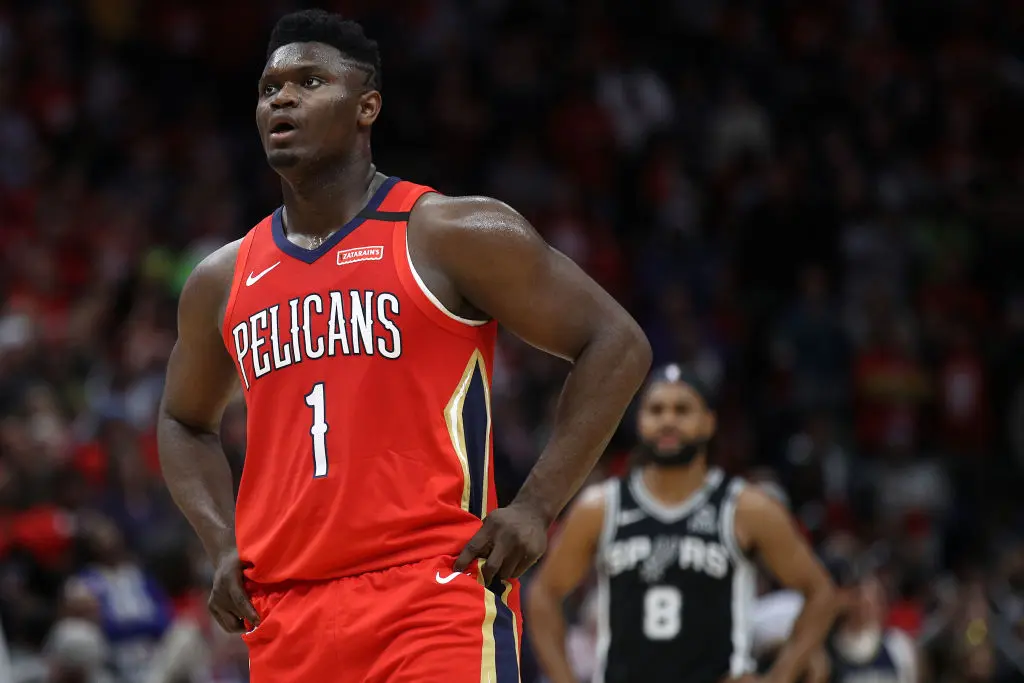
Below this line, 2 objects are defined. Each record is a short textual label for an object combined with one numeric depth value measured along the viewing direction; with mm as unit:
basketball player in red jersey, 8133
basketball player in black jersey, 14125
